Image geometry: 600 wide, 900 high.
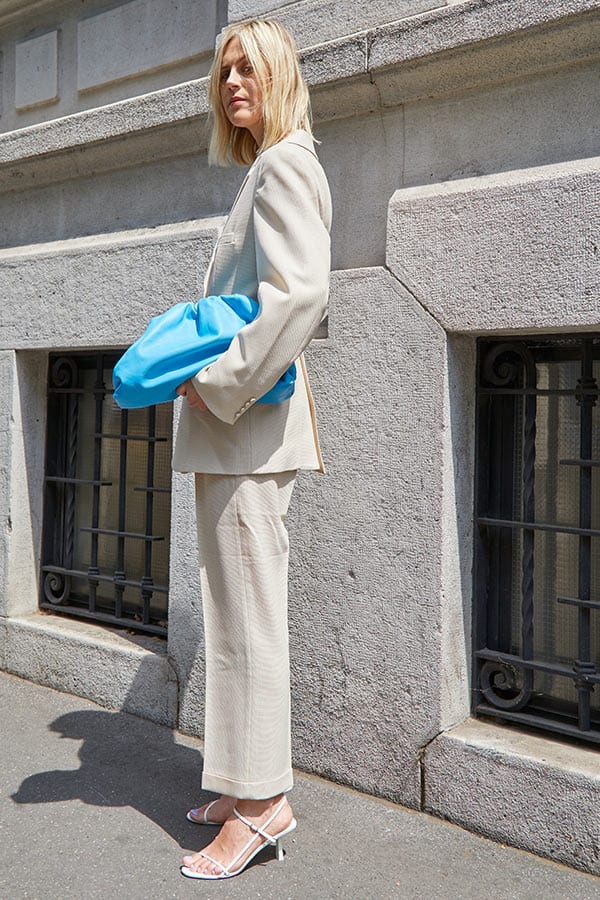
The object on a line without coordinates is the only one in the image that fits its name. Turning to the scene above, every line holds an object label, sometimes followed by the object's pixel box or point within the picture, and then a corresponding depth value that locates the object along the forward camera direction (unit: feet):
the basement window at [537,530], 9.52
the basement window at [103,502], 13.88
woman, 8.43
